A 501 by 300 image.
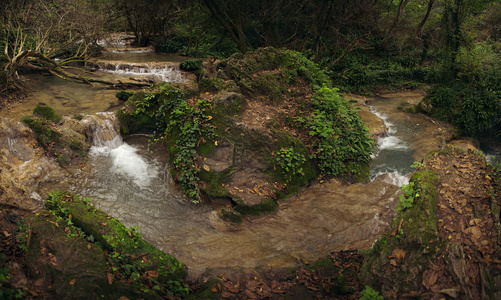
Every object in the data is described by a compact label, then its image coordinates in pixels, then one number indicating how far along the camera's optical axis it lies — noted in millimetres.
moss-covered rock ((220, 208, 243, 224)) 6902
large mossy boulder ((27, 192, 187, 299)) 3924
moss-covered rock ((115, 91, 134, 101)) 11711
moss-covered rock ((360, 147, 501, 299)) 3898
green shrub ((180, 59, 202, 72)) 16344
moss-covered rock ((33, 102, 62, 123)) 8797
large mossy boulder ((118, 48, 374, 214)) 7633
